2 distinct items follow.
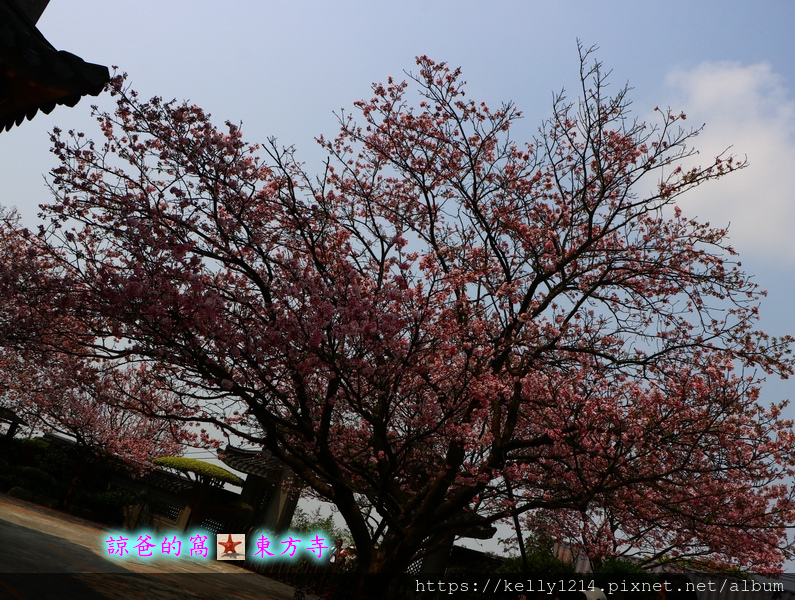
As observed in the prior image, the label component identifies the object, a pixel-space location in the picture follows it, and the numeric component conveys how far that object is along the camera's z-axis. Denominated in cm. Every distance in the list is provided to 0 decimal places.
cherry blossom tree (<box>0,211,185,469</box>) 848
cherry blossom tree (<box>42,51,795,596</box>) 788
